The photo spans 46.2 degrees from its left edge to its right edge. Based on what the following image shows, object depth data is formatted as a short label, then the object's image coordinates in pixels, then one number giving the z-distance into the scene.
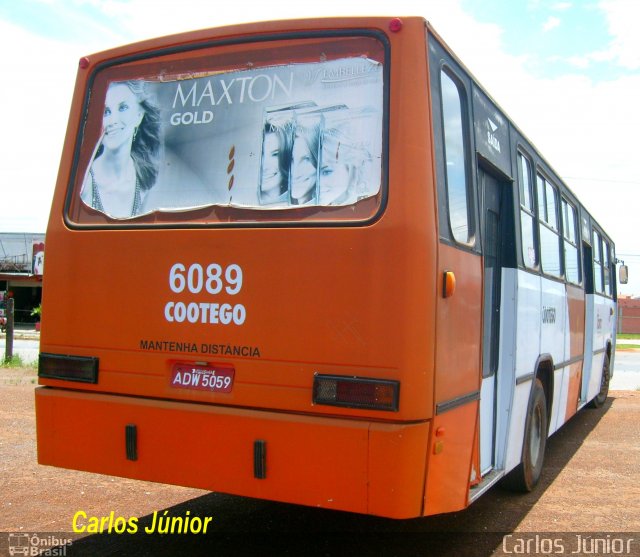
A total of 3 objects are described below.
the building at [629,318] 58.94
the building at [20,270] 49.19
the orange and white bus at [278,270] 4.08
